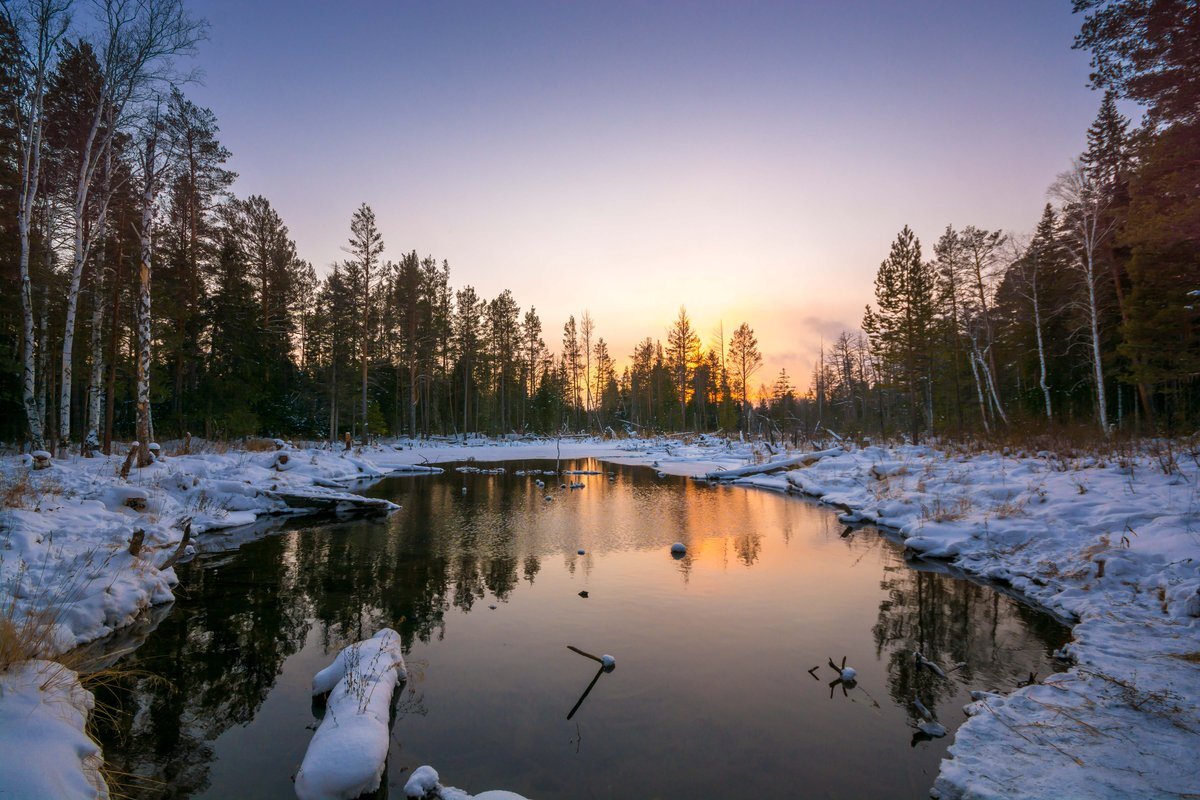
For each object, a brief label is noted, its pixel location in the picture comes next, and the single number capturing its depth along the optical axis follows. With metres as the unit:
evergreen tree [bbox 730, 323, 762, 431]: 57.06
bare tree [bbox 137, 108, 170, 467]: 15.48
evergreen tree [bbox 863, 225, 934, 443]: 29.53
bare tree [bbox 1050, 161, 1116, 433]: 21.97
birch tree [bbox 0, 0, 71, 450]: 13.76
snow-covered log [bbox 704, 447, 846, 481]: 23.28
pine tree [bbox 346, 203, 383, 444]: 33.41
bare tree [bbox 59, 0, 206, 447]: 14.75
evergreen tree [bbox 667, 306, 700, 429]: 59.97
